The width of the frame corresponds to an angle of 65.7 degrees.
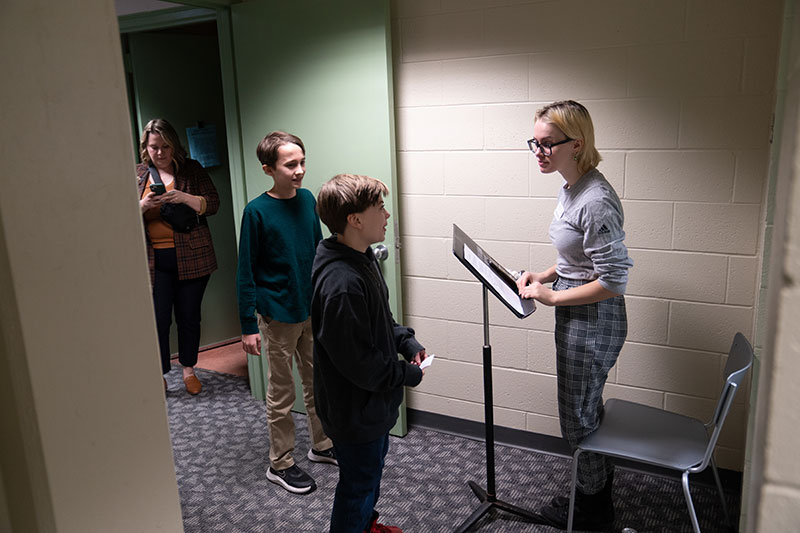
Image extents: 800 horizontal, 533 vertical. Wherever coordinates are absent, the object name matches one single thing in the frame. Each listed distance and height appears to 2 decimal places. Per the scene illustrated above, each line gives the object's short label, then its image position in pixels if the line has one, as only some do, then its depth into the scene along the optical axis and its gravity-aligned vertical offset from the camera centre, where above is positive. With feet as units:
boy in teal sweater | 8.35 -1.85
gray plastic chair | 6.06 -3.28
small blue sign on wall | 13.99 +0.06
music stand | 6.59 -1.80
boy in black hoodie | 5.81 -1.94
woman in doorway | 10.89 -1.57
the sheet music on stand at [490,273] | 6.51 -1.48
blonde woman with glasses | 6.64 -1.48
